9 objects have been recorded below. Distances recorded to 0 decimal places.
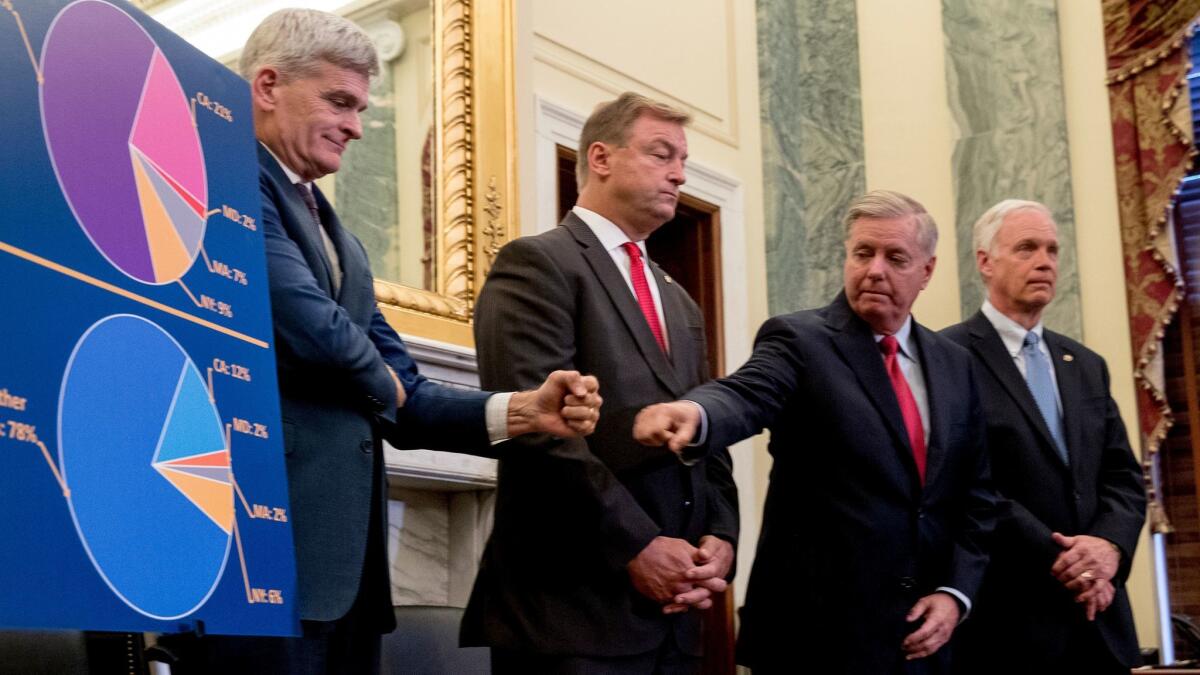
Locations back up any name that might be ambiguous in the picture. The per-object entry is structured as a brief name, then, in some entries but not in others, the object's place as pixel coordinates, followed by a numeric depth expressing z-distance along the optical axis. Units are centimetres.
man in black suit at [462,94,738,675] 234
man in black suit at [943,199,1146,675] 306
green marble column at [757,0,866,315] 618
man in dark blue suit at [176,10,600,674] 196
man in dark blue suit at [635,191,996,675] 270
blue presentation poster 138
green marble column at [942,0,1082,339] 575
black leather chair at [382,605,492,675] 262
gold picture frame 417
